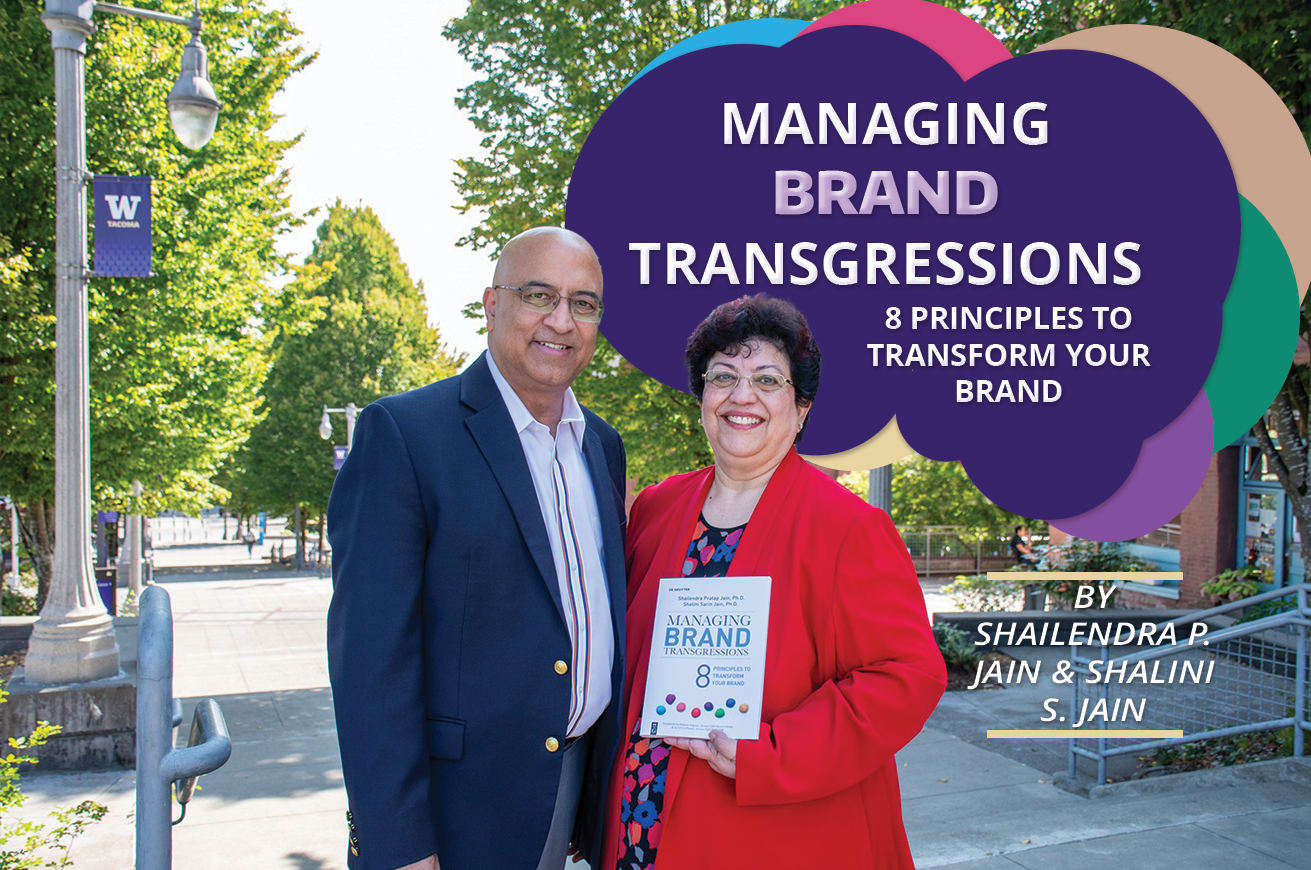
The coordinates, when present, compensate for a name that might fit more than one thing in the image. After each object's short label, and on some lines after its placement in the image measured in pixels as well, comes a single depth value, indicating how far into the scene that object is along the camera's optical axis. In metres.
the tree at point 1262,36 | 6.96
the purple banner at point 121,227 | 8.02
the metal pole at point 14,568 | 20.25
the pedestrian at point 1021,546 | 17.48
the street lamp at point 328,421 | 26.62
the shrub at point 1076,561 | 13.27
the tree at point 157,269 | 10.41
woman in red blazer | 2.29
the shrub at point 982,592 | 13.51
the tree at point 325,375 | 32.31
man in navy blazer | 2.18
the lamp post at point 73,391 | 7.74
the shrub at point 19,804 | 3.61
